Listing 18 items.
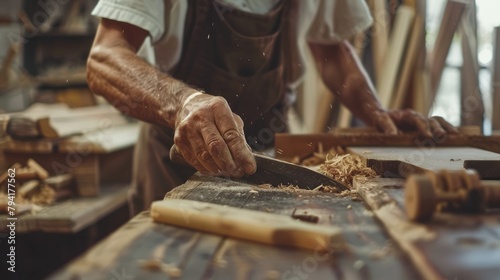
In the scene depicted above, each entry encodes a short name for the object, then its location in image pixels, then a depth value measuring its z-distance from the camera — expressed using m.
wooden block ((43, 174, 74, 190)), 3.18
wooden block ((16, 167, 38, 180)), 3.10
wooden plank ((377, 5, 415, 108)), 3.97
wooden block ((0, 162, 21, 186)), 3.00
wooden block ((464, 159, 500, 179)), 1.58
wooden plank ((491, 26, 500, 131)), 3.22
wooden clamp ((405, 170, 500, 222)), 1.06
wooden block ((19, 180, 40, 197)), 3.03
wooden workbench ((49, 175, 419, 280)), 0.87
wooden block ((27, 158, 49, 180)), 3.18
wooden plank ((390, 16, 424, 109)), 3.95
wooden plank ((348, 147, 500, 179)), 1.55
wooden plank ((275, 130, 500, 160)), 2.12
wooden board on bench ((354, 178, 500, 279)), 0.85
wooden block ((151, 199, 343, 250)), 0.98
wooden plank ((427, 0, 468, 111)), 3.64
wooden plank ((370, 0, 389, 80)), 4.07
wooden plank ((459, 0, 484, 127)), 3.97
